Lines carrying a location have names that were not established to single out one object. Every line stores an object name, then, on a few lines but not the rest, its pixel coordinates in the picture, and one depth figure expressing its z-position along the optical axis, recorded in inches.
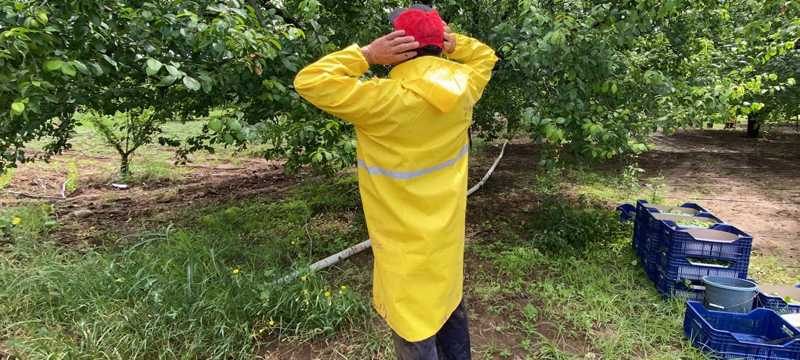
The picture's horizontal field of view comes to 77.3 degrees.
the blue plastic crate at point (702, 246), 133.8
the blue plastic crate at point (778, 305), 122.2
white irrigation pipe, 130.0
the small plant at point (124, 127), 272.7
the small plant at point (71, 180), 278.1
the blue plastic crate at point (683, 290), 136.8
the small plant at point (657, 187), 246.1
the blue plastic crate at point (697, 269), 135.3
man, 67.7
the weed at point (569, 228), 177.0
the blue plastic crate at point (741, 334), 106.2
